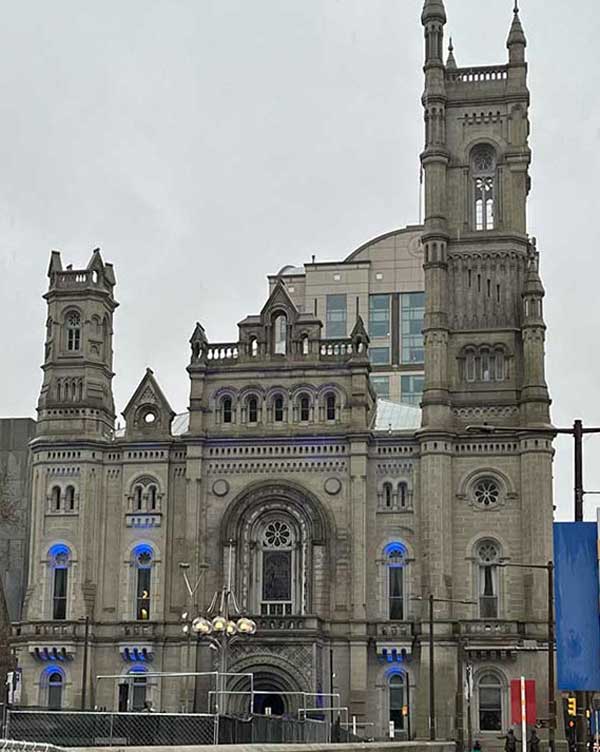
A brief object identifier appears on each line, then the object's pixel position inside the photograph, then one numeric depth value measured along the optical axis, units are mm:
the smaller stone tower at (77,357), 96750
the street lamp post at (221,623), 66500
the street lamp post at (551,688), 61281
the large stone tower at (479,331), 89562
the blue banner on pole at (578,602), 34531
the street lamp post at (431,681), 83125
